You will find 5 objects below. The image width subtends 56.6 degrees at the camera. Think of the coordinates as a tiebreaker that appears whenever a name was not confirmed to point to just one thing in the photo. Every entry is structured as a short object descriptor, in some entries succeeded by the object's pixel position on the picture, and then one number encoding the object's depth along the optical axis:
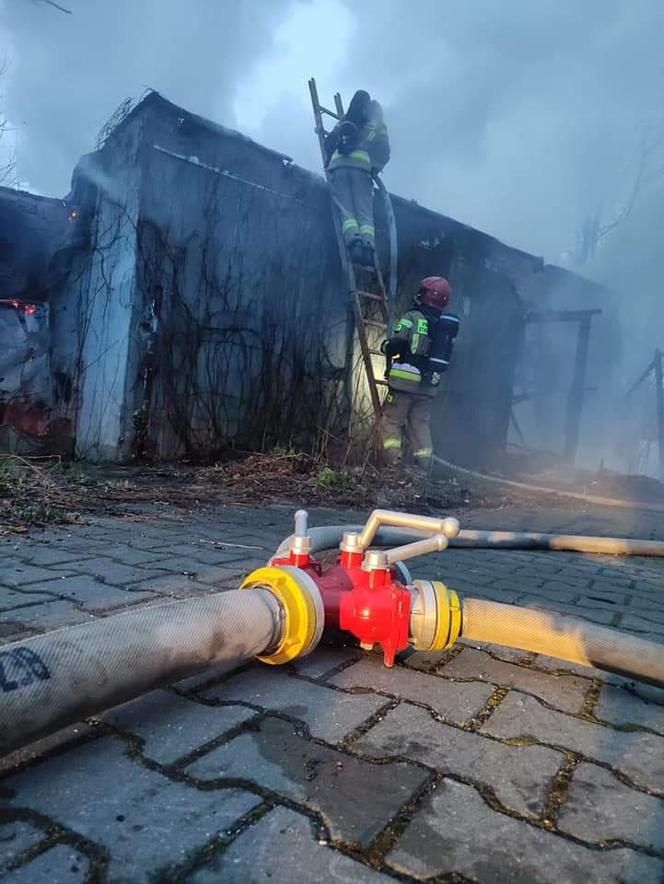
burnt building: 5.74
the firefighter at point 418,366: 6.33
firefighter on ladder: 6.63
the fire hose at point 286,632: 0.94
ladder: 6.68
